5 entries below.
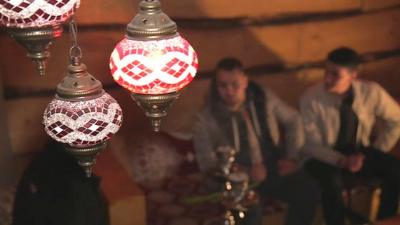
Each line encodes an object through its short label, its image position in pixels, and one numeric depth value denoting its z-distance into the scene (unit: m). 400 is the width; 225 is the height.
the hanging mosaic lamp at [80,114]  1.36
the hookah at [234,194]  2.85
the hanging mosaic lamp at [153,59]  1.32
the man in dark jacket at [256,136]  3.49
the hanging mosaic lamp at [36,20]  1.23
